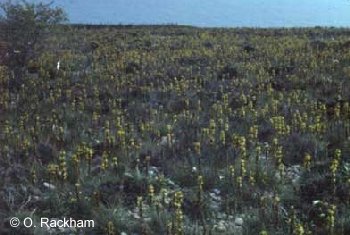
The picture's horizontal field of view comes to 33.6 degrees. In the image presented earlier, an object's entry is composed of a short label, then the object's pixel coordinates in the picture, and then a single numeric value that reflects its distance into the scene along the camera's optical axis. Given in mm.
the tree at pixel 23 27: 15664
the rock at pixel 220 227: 6391
